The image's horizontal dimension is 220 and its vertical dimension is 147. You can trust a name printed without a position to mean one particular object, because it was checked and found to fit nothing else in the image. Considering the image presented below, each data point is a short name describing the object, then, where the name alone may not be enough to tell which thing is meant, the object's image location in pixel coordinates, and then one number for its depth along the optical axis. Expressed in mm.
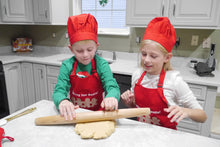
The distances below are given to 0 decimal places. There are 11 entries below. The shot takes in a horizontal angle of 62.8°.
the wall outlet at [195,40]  2104
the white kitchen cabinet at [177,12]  1699
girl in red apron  911
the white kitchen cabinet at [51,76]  2315
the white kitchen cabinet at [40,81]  2412
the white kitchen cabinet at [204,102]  1623
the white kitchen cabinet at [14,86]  2375
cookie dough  725
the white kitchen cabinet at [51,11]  2428
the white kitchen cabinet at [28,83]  2498
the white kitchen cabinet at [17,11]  2391
